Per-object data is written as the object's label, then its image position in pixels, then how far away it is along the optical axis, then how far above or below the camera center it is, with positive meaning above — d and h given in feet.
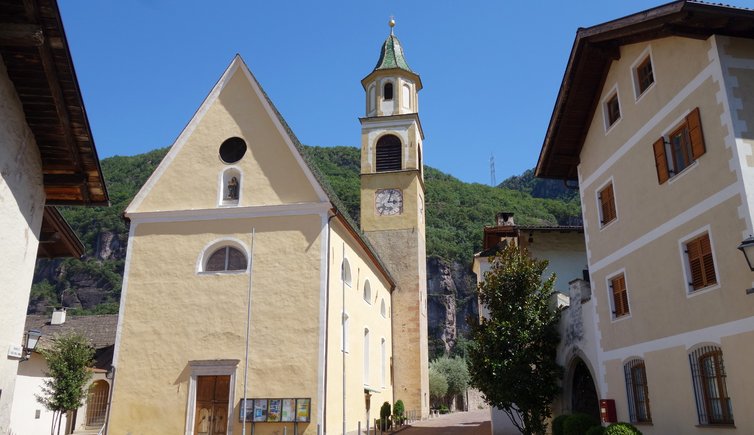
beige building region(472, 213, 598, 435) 55.62 +10.12
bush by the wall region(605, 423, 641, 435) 38.75 -1.58
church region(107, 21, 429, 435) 62.90 +11.87
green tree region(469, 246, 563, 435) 56.95 +5.44
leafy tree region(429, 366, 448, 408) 175.94 +4.85
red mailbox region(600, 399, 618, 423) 47.48 -0.59
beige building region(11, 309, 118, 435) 82.48 +2.85
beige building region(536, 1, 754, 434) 34.19 +12.19
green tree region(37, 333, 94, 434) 78.48 +3.90
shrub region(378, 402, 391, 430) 88.04 -1.71
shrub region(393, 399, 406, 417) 98.58 -0.65
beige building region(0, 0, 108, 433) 23.85 +11.14
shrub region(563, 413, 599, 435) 48.24 -1.54
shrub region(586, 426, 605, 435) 43.30 -1.84
